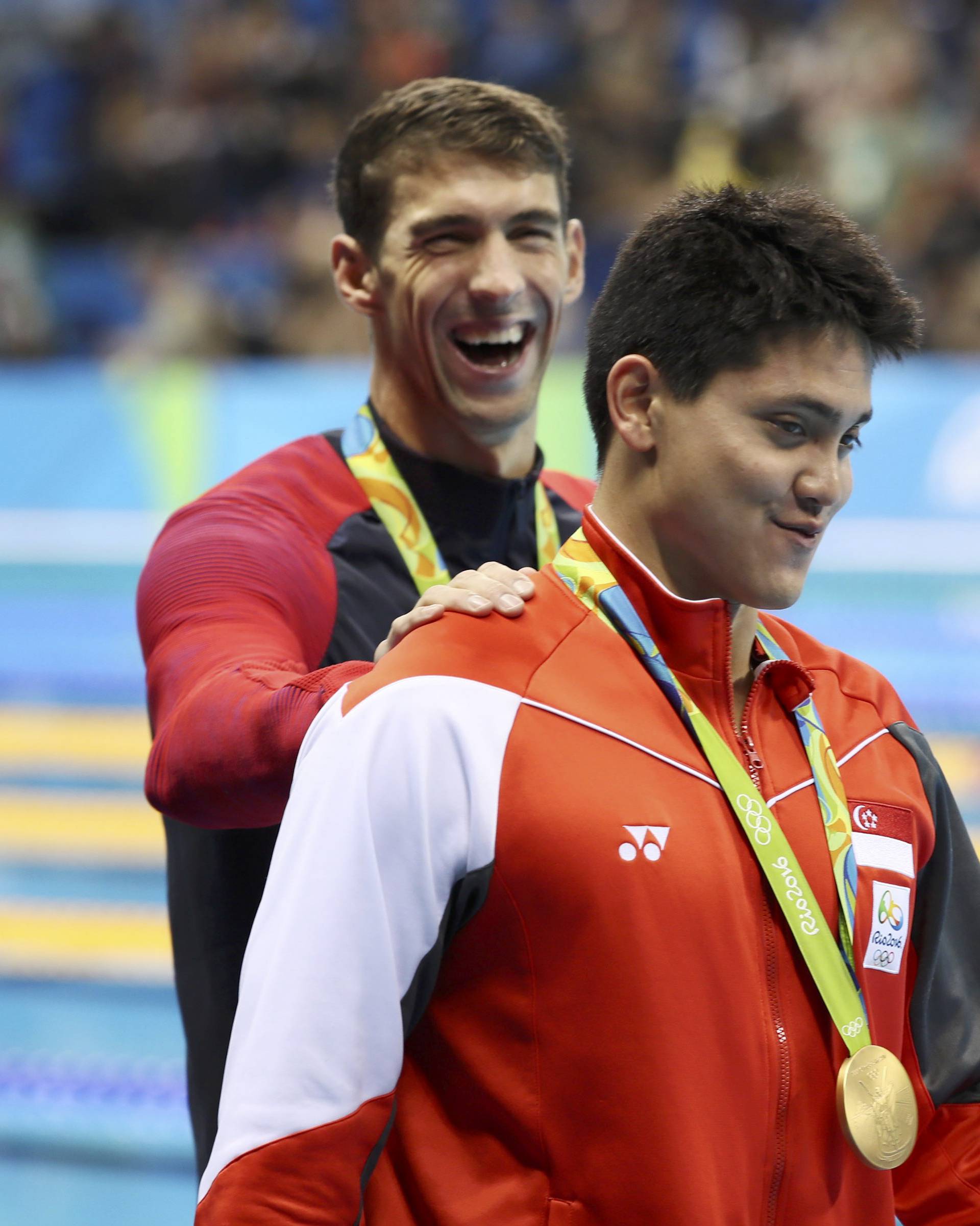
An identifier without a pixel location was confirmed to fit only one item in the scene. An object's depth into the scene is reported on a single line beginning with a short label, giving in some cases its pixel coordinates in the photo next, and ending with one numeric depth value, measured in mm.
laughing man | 6373
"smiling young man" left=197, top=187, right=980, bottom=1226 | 5833
